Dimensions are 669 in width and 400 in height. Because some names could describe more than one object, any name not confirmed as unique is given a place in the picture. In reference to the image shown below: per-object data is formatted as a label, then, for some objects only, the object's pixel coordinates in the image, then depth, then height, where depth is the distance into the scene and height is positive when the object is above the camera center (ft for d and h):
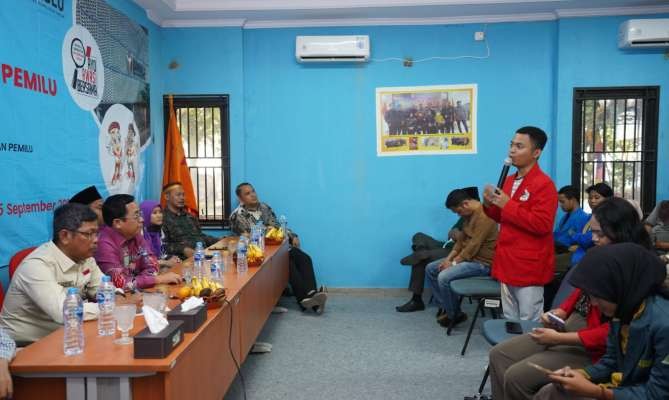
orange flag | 15.92 +0.10
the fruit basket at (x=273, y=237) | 13.58 -1.92
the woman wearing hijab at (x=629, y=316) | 4.89 -1.55
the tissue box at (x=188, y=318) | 6.14 -1.86
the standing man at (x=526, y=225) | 8.59 -1.03
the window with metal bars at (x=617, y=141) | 15.62 +0.76
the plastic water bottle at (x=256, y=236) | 12.25 -1.69
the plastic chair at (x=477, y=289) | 10.78 -2.72
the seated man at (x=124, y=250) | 8.74 -1.56
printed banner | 9.27 +1.34
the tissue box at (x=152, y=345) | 5.26 -1.88
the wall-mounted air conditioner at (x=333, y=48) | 15.64 +3.78
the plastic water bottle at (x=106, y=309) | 6.19 -1.78
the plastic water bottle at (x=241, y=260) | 10.04 -1.88
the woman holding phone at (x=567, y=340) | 5.87 -2.30
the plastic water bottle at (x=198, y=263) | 8.99 -1.76
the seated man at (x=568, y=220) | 13.91 -1.55
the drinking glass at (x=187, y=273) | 8.60 -1.92
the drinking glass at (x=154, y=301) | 6.67 -1.79
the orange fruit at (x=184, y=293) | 7.48 -1.88
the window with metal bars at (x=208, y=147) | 16.57 +0.71
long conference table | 5.16 -2.20
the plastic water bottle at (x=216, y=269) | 9.09 -1.86
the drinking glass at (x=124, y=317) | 5.96 -1.80
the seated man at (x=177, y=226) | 13.84 -1.64
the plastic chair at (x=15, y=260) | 8.66 -1.60
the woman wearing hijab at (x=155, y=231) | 12.09 -1.59
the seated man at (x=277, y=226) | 14.73 -1.97
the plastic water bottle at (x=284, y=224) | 14.79 -1.78
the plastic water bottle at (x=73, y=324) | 5.56 -1.79
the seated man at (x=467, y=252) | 12.64 -2.21
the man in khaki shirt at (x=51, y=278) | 6.57 -1.50
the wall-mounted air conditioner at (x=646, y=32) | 14.64 +3.94
